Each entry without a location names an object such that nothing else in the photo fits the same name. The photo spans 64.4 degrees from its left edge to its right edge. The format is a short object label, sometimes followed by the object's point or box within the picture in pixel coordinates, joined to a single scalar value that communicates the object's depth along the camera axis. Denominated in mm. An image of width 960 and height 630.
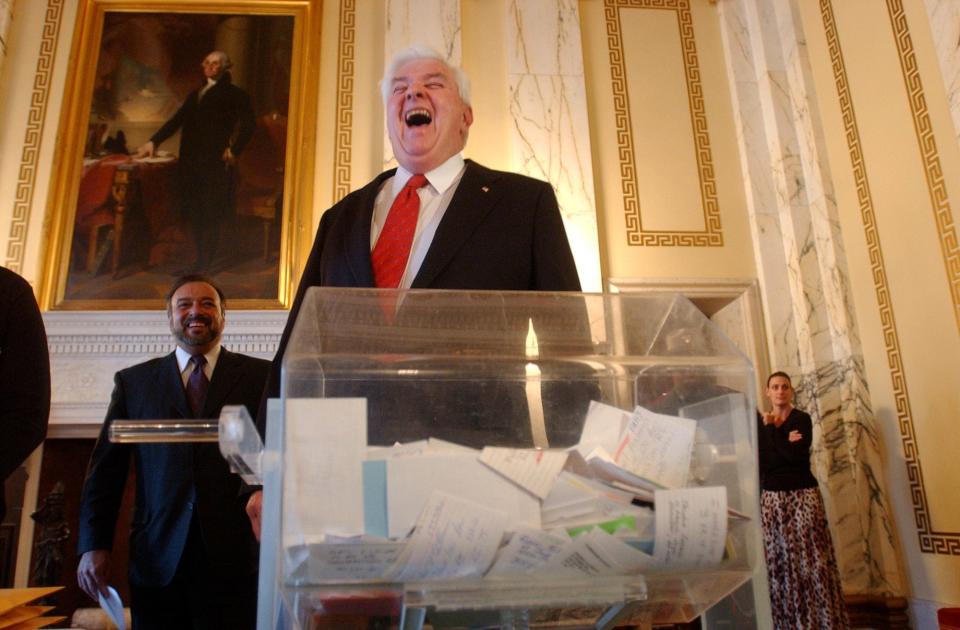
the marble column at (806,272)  4574
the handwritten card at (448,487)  685
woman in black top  3971
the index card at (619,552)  707
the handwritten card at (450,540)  682
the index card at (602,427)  803
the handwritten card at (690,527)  720
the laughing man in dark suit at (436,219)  1369
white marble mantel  4801
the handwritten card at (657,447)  779
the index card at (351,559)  676
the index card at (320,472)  685
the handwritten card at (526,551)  697
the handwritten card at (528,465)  715
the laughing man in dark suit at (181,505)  2188
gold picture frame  5125
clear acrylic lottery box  690
